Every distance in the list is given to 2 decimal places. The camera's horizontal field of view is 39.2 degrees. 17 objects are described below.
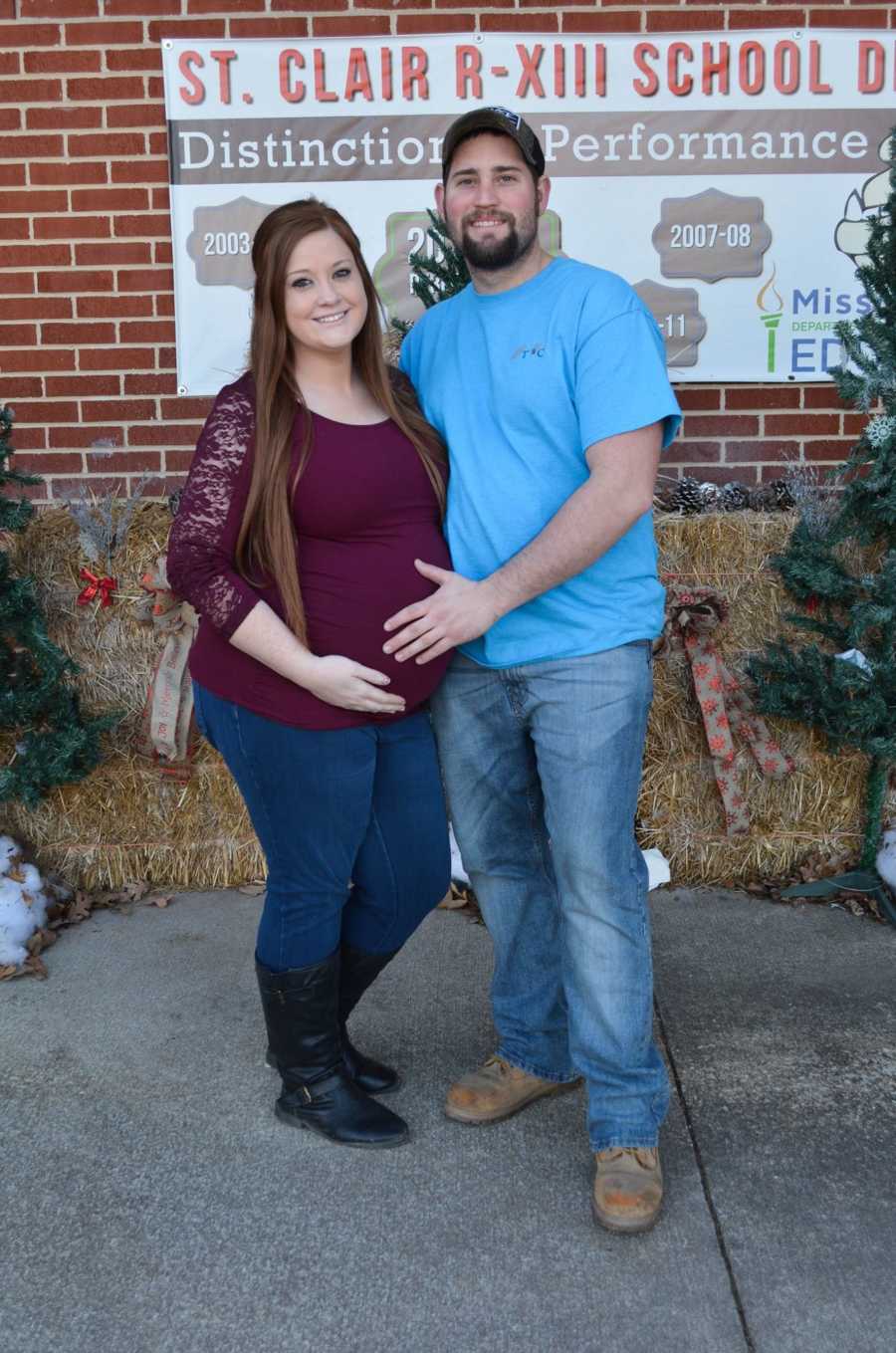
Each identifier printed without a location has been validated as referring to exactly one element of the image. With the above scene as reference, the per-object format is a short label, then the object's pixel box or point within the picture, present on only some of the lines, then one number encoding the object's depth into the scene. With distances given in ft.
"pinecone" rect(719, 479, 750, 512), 13.89
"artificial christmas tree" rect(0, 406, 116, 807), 12.02
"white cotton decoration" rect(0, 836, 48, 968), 11.51
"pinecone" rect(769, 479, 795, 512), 13.90
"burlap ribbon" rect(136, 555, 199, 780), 12.51
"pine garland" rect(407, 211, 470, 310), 12.53
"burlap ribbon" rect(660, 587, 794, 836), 12.55
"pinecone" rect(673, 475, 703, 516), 13.67
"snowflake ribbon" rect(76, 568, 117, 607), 12.76
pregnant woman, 7.80
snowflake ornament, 11.41
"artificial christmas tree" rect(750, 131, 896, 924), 11.51
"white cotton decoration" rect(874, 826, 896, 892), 12.47
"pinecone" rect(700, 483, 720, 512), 13.83
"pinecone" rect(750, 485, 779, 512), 13.84
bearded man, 7.65
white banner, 14.73
